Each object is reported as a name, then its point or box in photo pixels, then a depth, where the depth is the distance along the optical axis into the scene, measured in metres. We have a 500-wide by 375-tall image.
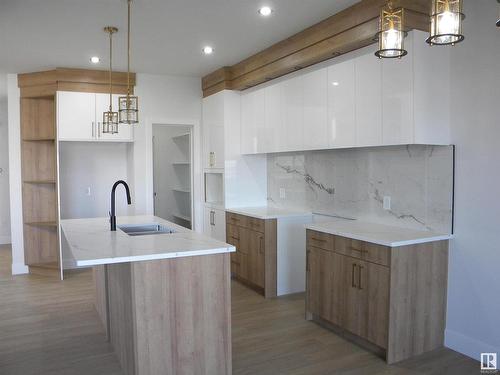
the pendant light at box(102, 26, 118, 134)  3.67
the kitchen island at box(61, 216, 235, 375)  2.46
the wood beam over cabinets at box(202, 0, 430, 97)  3.09
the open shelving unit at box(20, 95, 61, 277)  5.64
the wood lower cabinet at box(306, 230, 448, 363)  3.01
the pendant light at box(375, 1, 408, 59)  1.58
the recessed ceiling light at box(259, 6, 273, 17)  3.41
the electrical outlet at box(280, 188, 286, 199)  5.21
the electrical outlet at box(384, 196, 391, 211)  3.72
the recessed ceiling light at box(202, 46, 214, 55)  4.52
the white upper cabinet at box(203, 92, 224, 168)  5.44
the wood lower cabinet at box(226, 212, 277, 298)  4.52
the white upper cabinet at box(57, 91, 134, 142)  5.31
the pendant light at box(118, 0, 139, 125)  3.24
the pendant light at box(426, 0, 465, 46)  1.39
